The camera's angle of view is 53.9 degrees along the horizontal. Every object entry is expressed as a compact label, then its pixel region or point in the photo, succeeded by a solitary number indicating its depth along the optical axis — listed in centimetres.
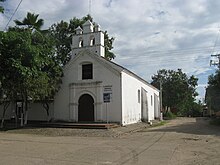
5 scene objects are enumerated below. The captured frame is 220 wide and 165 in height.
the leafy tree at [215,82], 2429
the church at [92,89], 2188
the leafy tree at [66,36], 3228
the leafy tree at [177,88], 5145
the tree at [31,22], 2418
